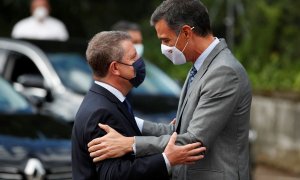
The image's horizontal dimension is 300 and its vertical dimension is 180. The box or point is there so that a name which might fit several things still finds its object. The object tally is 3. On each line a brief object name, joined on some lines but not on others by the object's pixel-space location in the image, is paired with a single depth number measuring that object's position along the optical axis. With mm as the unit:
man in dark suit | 7691
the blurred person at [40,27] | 22156
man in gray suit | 7797
